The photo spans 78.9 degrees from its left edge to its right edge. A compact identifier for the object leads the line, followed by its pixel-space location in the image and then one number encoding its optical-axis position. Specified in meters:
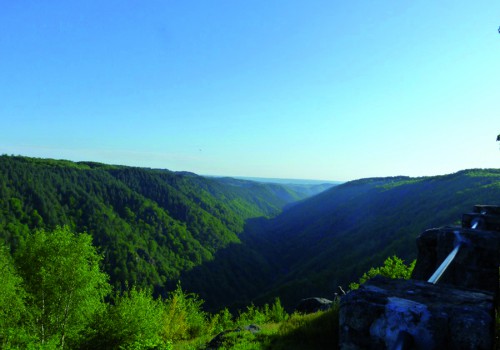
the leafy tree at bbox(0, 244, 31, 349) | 26.41
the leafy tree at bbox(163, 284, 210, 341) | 26.58
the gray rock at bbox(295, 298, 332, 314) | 27.45
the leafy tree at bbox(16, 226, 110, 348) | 31.20
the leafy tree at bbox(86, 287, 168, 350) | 26.22
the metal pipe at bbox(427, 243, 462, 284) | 2.82
